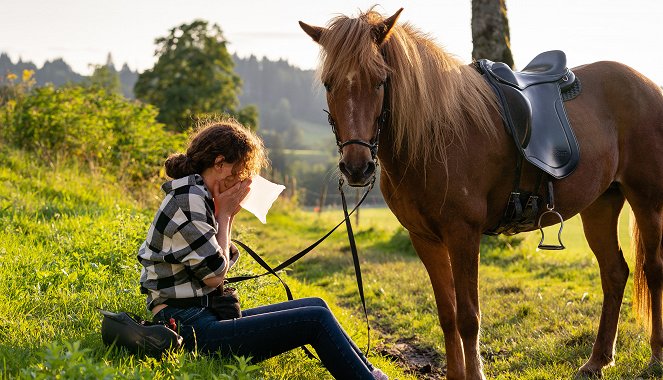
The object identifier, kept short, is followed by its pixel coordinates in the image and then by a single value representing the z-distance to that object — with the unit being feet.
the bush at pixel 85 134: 33.30
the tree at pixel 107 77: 180.55
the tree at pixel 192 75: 108.78
